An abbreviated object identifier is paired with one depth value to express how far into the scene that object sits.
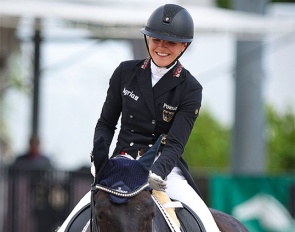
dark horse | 14.91
